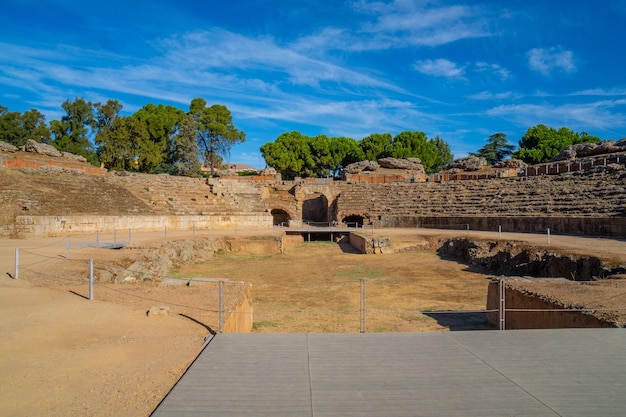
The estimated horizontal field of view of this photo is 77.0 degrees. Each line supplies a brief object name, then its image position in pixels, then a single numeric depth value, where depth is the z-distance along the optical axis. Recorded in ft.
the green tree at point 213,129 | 167.22
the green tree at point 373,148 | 195.72
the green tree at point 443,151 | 228.49
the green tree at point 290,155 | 192.24
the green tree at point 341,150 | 197.26
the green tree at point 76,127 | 148.05
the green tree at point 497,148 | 207.21
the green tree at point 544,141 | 176.74
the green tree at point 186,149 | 152.76
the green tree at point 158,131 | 144.15
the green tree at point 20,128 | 145.07
